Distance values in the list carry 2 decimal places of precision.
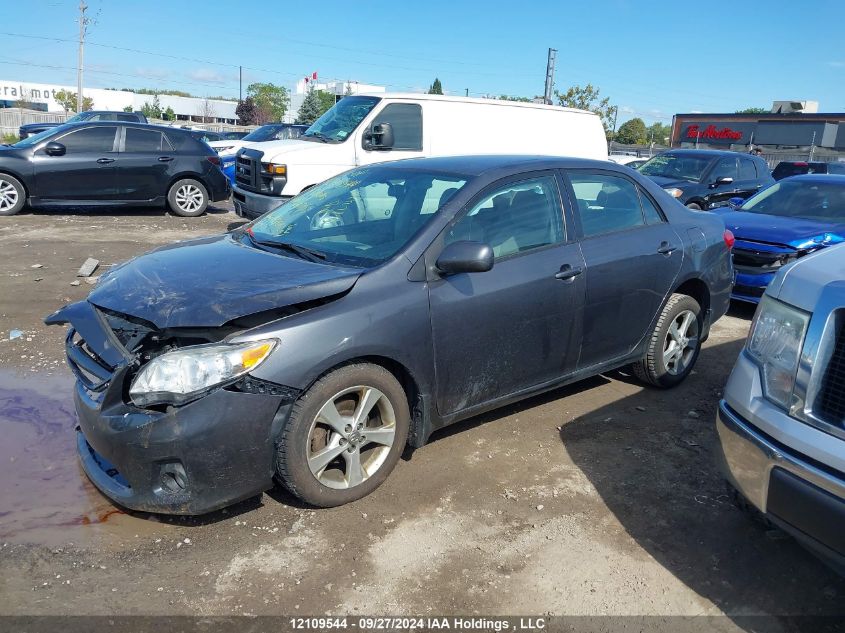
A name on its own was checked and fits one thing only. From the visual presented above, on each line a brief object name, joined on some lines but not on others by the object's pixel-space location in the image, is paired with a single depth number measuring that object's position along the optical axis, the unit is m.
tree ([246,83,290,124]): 90.25
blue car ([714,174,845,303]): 7.31
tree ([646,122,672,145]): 106.99
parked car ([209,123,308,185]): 18.08
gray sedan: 3.04
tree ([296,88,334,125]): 56.43
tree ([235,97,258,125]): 71.88
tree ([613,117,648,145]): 77.88
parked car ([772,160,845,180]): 18.97
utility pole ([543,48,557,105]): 28.88
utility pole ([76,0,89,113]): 46.92
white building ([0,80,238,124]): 91.69
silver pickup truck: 2.51
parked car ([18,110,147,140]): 21.30
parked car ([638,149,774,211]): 11.95
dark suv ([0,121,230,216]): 11.71
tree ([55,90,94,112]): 88.06
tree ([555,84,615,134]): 39.28
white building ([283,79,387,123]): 56.20
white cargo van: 9.81
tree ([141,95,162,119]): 80.76
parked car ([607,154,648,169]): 17.80
